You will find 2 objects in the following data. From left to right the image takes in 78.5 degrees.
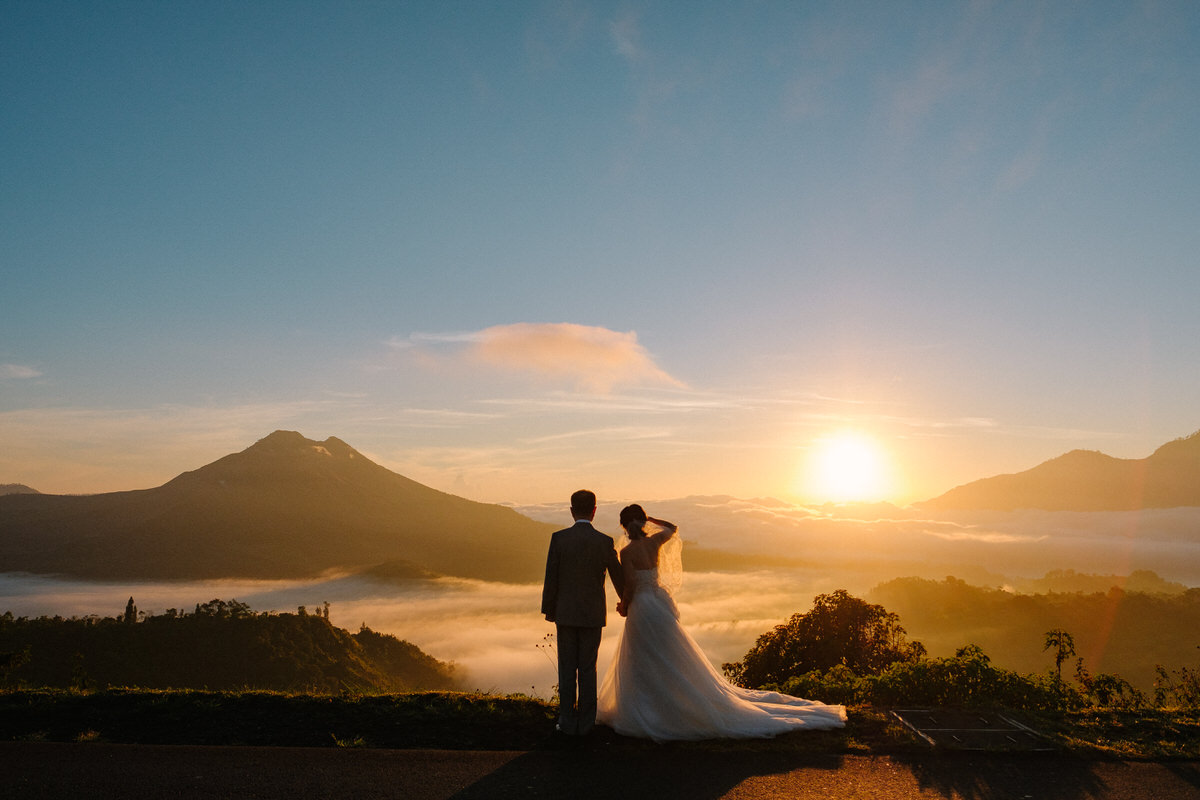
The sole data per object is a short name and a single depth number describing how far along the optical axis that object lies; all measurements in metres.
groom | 7.15
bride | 7.18
